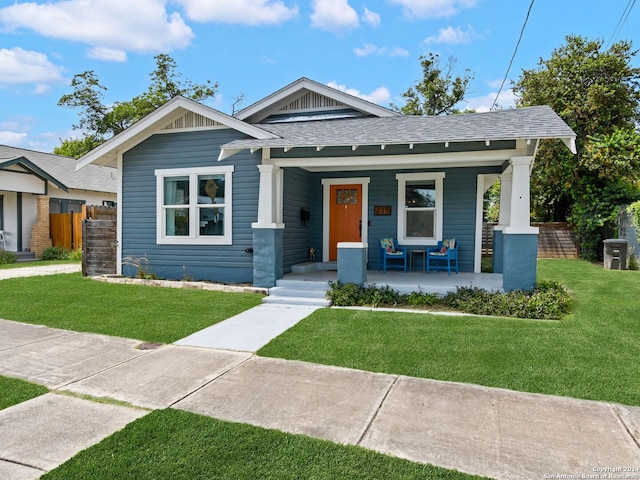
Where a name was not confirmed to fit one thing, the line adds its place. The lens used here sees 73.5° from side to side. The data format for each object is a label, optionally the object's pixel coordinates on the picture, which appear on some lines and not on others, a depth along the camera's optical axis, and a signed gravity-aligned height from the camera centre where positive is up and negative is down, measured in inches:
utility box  462.6 -25.7
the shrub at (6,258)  572.7 -48.2
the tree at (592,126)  562.3 +147.8
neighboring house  616.1 +44.2
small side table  387.5 -27.5
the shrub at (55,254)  638.5 -46.9
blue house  317.7 +38.5
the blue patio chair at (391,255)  372.5 -24.0
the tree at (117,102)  1125.7 +331.4
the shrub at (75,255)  625.9 -47.4
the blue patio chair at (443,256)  366.3 -23.5
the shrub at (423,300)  282.2 -47.7
